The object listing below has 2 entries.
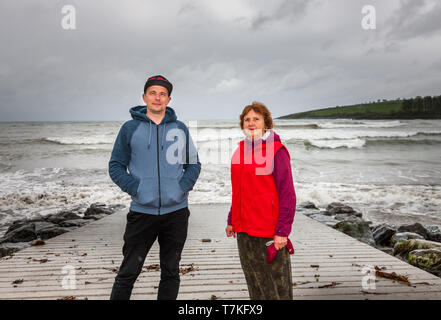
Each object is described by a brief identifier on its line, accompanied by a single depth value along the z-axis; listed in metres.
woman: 2.00
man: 2.33
